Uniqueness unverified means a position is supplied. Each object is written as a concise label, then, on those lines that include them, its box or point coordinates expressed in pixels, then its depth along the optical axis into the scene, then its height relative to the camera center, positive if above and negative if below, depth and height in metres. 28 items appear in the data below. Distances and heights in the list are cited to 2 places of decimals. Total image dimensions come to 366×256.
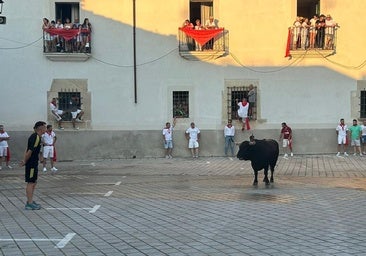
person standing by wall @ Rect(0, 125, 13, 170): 17.34 -1.29
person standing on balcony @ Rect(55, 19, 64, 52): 19.89 +2.92
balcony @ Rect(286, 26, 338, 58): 20.34 +3.03
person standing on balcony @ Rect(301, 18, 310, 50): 20.32 +3.39
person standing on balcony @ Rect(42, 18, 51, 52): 19.73 +3.13
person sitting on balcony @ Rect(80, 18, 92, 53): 19.84 +3.17
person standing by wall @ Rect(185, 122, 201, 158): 19.83 -1.05
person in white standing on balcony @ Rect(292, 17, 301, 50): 20.34 +3.30
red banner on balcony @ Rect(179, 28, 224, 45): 19.91 +3.33
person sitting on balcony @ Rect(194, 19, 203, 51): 20.05 +3.60
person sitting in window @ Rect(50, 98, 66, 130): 19.78 +0.03
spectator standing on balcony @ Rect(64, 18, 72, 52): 19.78 +2.92
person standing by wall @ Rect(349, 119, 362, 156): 20.06 -1.00
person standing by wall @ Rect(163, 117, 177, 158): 19.83 -1.13
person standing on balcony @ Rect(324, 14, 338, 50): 20.31 +3.52
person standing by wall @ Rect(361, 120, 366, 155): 20.00 -1.18
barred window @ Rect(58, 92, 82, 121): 20.17 +0.49
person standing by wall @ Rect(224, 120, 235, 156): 19.92 -1.02
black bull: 11.90 -1.10
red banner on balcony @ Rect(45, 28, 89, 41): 19.52 +3.37
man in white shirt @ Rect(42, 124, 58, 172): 16.11 -1.17
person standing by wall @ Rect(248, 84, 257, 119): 20.28 +0.49
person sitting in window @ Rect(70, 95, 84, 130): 20.00 +0.09
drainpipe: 20.16 +2.41
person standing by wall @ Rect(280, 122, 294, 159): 19.84 -1.07
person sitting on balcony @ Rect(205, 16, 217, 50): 20.19 +3.71
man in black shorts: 8.56 -0.95
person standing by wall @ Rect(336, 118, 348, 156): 20.03 -0.95
